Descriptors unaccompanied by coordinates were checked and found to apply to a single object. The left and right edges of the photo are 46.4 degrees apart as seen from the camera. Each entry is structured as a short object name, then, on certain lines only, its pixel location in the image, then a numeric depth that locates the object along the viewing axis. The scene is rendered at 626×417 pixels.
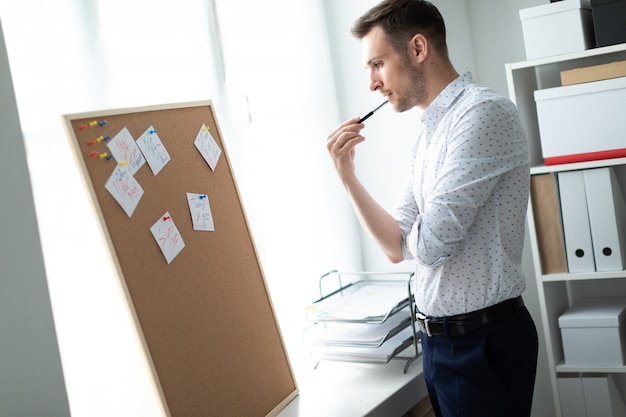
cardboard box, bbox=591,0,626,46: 2.44
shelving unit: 2.52
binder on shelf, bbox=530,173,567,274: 2.60
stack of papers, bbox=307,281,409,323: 2.30
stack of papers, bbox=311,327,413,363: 2.26
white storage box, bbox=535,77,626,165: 2.44
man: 1.76
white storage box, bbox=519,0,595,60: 2.50
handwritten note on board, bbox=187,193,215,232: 1.84
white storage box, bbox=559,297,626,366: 2.52
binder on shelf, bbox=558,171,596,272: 2.54
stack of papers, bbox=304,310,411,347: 2.28
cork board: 1.63
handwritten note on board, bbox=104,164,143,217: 1.63
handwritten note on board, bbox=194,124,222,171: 1.92
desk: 2.05
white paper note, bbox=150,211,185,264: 1.71
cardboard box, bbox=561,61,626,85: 2.43
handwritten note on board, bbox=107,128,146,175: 1.66
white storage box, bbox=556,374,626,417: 2.57
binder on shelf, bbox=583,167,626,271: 2.50
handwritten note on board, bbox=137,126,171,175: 1.74
